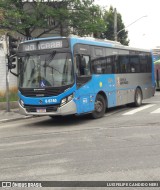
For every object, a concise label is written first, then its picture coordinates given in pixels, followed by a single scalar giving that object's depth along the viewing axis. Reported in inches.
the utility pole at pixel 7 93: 665.6
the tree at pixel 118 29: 1999.3
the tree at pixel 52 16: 904.7
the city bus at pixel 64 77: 479.8
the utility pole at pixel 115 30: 1289.4
